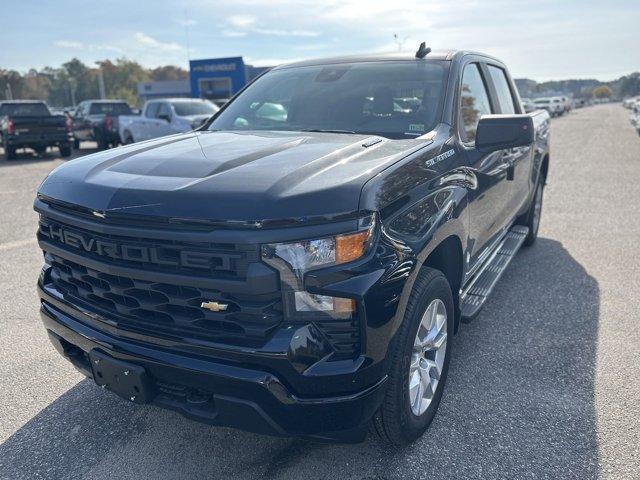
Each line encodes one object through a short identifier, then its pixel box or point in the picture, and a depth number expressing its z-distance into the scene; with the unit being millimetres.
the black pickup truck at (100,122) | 18172
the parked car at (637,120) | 21819
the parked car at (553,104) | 42978
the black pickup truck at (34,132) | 15633
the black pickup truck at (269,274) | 1959
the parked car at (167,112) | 14047
